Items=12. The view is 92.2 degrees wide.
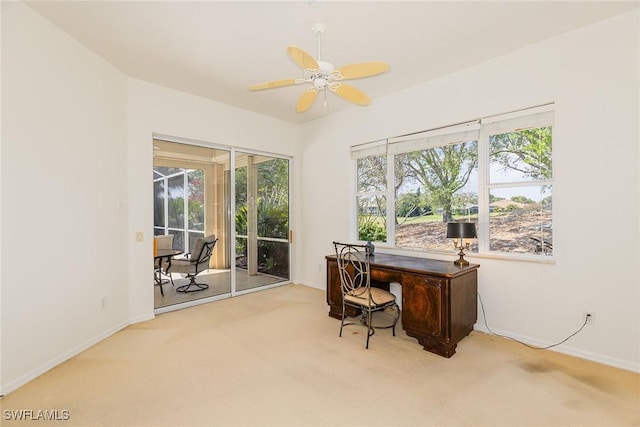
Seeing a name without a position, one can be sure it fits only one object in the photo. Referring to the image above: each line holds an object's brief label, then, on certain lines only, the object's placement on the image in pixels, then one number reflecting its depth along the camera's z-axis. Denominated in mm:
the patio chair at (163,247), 4156
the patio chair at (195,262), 4523
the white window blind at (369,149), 4375
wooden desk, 2824
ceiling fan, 2283
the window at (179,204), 4082
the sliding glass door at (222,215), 4230
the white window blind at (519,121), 2996
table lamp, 3132
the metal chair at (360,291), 3139
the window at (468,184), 3127
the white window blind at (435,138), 3492
